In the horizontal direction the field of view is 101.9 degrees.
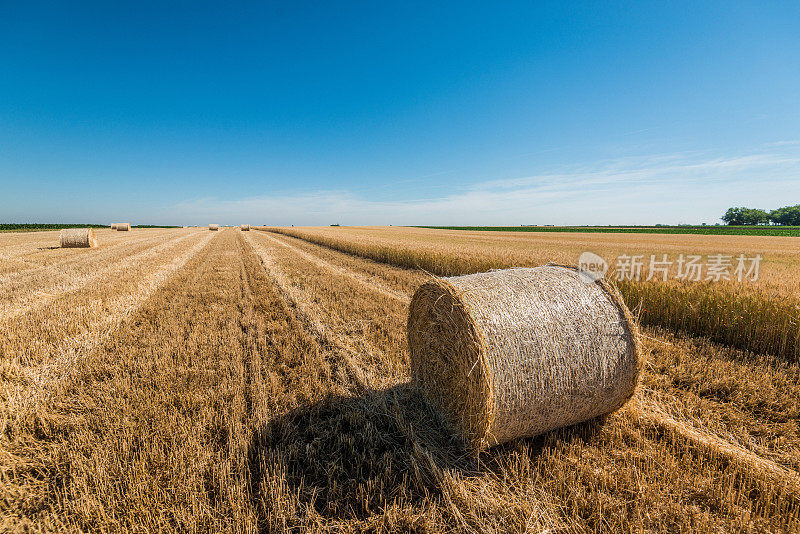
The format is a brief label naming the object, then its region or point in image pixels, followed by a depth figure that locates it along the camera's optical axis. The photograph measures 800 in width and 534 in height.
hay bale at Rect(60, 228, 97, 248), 20.73
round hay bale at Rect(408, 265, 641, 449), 3.18
